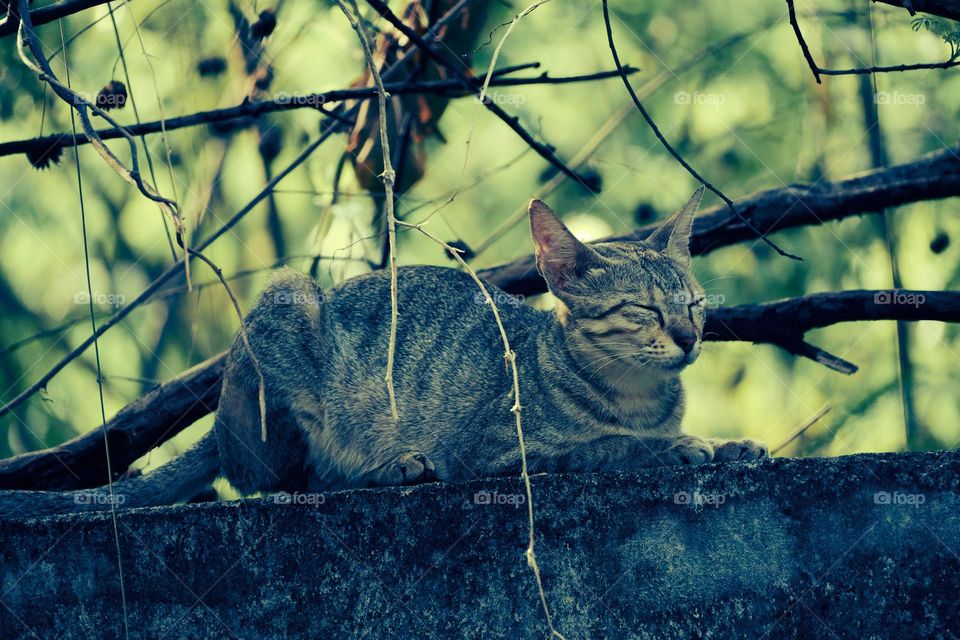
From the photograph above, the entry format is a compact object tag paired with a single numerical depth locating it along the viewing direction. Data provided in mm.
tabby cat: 6441
